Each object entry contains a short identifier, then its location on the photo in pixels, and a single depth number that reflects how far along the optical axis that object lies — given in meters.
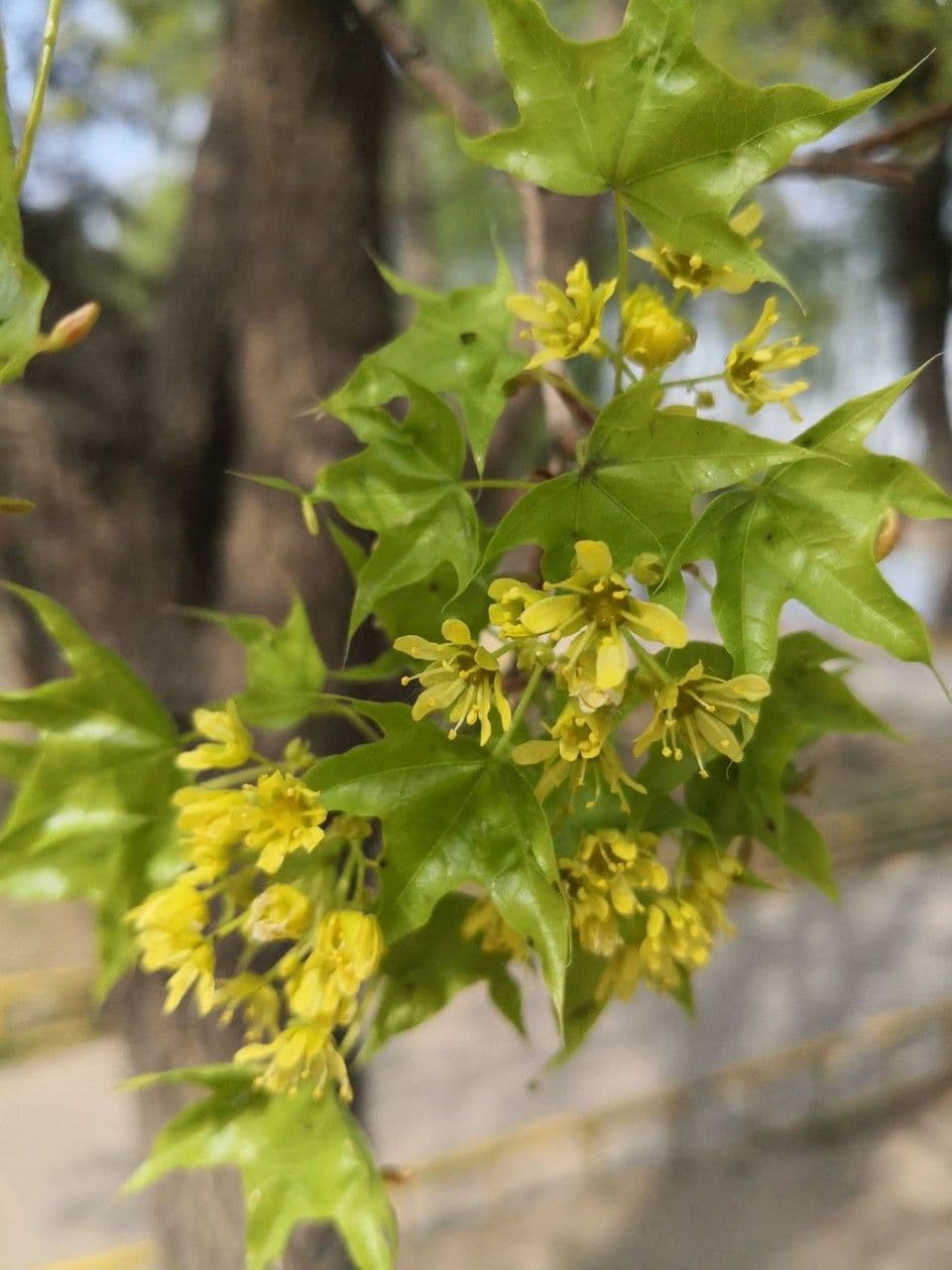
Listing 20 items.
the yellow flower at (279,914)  0.14
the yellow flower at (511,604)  0.13
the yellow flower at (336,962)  0.14
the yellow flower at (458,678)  0.13
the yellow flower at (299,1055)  0.15
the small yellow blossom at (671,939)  0.15
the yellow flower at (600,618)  0.13
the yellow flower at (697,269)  0.15
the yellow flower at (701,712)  0.13
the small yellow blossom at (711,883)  0.15
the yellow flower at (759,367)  0.15
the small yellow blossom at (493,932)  0.15
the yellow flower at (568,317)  0.14
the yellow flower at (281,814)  0.14
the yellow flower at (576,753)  0.13
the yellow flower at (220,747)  0.16
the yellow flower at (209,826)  0.15
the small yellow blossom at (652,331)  0.15
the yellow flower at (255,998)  0.16
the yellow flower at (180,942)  0.15
